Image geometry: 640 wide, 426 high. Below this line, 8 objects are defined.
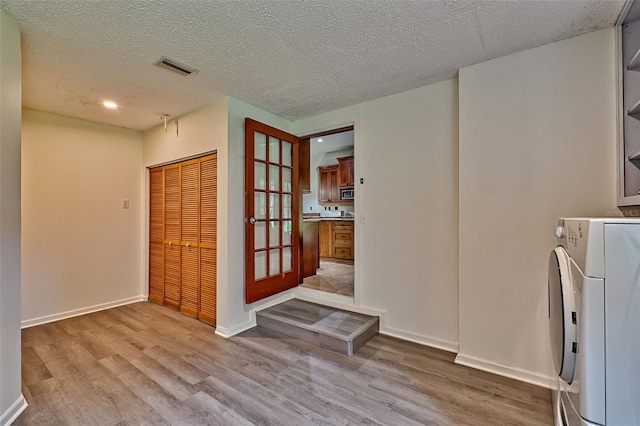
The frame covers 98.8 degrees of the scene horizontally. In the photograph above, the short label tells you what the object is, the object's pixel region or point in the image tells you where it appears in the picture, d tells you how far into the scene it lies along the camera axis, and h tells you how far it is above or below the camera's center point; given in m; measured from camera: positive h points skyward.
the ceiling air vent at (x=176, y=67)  2.03 +1.12
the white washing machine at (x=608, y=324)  0.78 -0.33
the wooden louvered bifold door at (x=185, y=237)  2.95 -0.29
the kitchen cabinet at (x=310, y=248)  4.13 -0.56
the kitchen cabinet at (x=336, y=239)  5.69 -0.58
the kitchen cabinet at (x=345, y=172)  6.20 +0.92
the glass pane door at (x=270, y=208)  2.73 +0.05
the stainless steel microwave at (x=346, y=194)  6.32 +0.43
